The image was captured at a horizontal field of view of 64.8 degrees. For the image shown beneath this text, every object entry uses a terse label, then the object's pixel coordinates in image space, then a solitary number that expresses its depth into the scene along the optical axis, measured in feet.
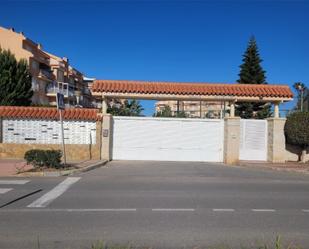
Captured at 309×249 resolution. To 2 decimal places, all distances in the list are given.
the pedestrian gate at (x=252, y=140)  41.17
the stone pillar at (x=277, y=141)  40.30
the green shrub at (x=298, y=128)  38.52
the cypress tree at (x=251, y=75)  64.35
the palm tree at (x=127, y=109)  52.85
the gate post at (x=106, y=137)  39.83
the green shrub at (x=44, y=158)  27.62
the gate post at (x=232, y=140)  40.42
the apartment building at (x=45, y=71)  116.25
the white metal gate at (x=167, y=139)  41.58
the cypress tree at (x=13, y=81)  60.37
